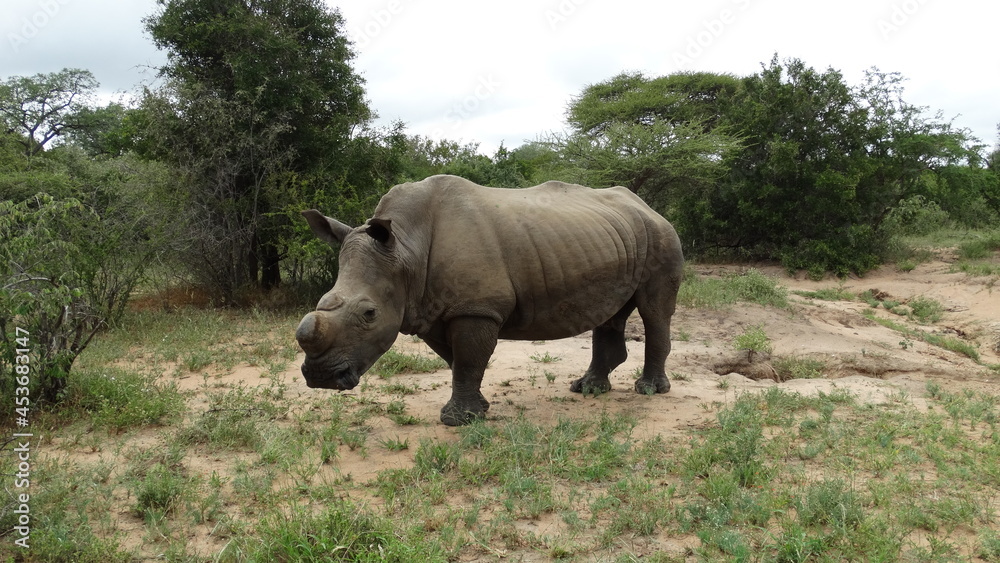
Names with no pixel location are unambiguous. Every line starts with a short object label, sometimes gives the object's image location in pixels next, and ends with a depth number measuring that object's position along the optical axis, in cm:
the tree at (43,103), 3028
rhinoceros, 433
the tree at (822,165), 1828
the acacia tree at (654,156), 1823
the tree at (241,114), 1122
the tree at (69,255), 488
